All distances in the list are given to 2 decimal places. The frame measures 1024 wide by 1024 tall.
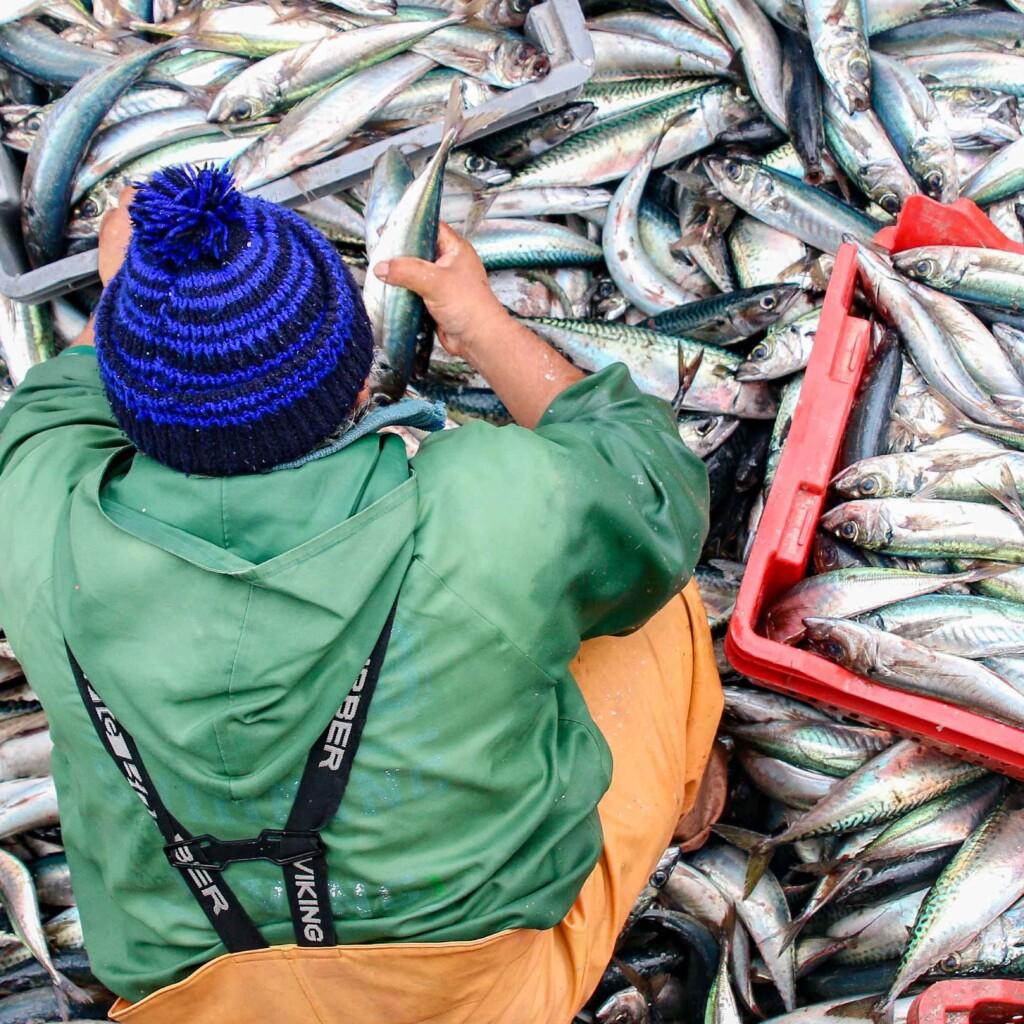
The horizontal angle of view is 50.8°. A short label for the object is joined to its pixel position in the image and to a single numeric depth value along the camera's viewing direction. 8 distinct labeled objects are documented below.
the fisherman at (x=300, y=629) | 1.43
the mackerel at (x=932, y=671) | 2.26
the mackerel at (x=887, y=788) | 2.63
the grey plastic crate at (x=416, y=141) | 2.81
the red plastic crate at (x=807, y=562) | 2.19
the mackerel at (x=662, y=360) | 2.98
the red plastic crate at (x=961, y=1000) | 2.15
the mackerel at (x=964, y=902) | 2.50
